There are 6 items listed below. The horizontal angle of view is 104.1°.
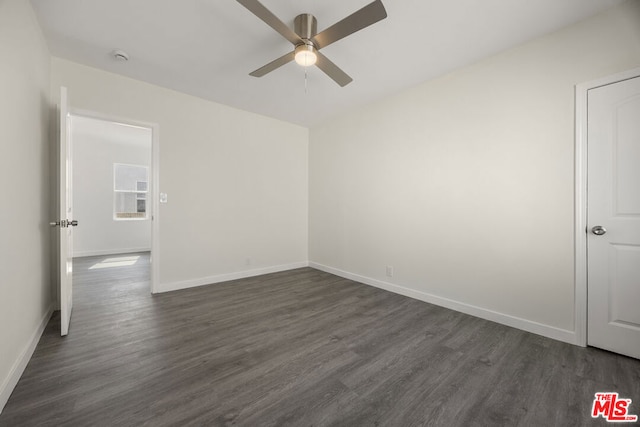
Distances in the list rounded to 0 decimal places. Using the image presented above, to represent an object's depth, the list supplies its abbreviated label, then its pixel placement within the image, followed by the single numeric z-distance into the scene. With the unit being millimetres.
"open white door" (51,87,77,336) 2121
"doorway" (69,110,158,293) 5594
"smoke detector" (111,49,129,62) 2498
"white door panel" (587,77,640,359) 1875
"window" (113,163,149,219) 6223
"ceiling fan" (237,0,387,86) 1602
